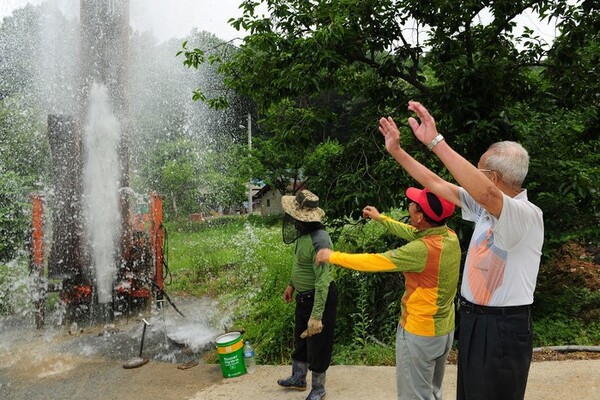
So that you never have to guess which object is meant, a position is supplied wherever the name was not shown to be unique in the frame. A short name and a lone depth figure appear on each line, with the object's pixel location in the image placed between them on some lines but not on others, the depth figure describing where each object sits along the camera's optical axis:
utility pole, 23.56
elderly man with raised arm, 2.15
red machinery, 6.98
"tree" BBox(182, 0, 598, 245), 5.12
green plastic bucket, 4.73
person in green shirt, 3.91
